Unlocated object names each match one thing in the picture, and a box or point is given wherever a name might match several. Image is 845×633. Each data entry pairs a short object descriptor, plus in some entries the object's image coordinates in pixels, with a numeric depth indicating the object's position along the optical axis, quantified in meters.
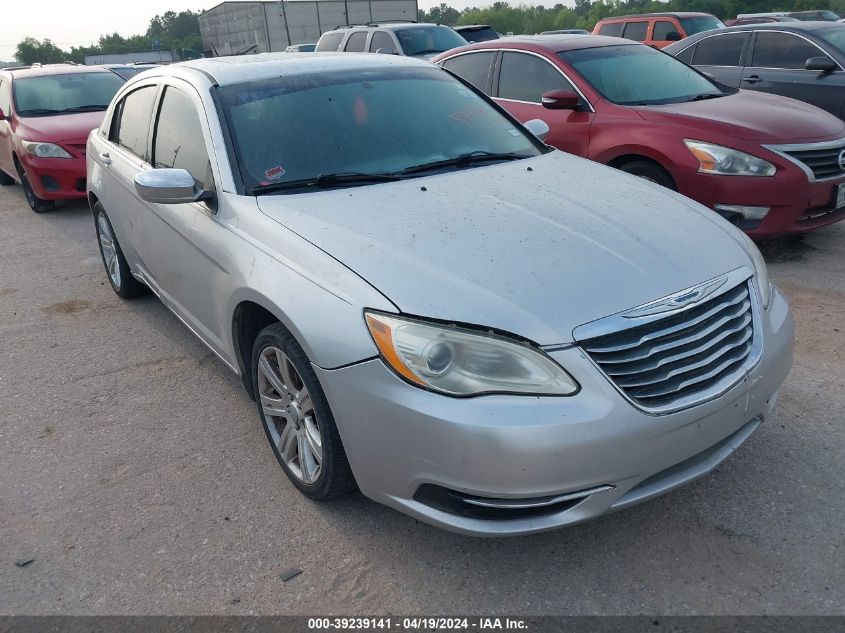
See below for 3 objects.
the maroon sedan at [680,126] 5.07
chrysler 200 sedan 2.22
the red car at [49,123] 8.06
